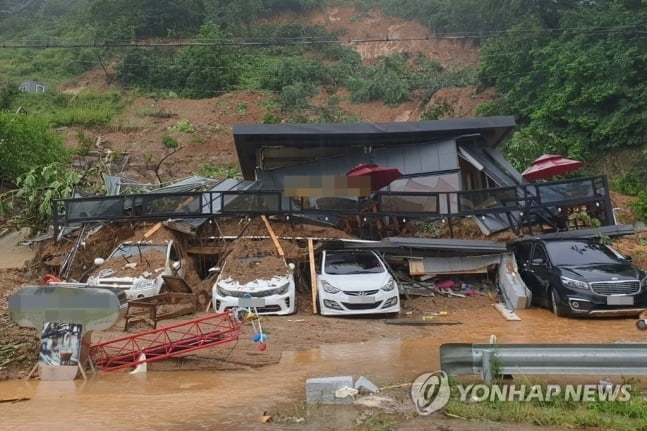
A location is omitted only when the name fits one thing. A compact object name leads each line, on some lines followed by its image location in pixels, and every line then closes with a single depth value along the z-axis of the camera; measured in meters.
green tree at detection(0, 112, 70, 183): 26.83
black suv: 11.00
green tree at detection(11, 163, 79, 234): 19.93
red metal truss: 8.28
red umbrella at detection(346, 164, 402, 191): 15.80
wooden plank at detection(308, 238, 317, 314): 12.59
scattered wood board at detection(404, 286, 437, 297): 13.96
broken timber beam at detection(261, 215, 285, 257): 13.80
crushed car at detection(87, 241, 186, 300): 12.73
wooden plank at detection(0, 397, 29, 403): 7.05
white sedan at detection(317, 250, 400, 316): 11.70
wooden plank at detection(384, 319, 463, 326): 11.54
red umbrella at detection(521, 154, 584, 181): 17.08
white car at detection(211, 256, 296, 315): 11.75
